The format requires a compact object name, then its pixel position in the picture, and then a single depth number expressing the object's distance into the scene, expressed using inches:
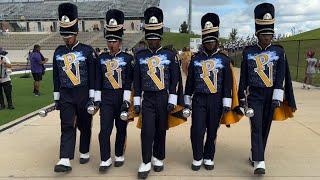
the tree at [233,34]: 3002.5
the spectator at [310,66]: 667.0
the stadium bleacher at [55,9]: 2758.4
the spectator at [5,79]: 453.7
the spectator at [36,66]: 589.0
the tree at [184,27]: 3464.8
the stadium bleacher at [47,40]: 2087.1
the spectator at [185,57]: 727.9
